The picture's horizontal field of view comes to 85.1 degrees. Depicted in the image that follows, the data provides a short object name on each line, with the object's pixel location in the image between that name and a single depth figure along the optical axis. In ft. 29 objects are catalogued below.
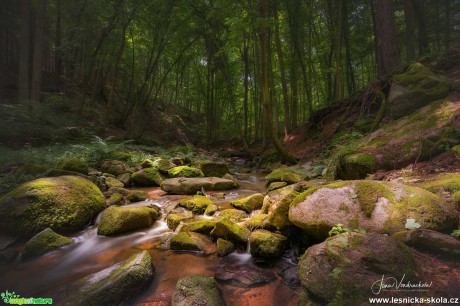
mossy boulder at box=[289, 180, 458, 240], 9.44
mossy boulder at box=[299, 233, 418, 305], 7.16
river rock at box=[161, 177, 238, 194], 23.61
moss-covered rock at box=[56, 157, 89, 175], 21.83
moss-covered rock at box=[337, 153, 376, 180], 18.20
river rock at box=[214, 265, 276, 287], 10.27
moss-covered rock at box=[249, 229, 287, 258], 11.84
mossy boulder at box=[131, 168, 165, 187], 26.45
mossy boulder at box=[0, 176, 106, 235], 13.78
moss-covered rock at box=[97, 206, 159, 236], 14.79
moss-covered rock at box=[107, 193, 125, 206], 19.22
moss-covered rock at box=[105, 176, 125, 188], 22.94
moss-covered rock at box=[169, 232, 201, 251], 12.97
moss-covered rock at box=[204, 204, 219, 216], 17.46
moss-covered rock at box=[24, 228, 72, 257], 12.54
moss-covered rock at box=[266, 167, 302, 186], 23.59
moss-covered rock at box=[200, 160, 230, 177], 31.32
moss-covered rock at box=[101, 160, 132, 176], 27.55
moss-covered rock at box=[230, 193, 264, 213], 17.57
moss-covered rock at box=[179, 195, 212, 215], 18.02
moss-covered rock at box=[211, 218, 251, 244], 12.95
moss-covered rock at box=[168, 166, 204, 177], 28.86
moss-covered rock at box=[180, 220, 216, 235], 14.16
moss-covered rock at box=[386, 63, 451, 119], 21.59
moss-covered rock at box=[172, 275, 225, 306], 8.72
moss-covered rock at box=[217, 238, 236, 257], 12.53
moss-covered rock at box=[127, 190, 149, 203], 20.36
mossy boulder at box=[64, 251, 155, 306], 9.04
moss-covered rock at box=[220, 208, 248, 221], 16.31
